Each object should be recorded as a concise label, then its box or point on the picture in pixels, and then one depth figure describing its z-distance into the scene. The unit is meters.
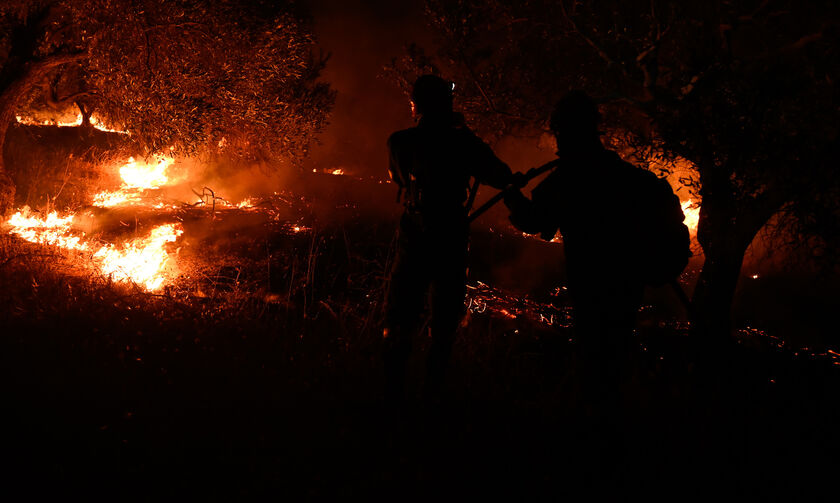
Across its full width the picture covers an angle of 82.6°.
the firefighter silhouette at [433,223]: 3.71
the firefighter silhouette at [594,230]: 2.99
